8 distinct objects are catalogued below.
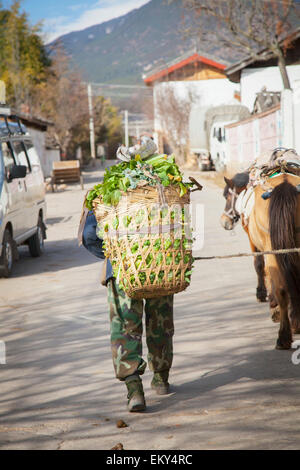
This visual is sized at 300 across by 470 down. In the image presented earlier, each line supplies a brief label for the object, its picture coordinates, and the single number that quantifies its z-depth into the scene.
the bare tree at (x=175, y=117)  54.75
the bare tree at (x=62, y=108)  58.59
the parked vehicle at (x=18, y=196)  11.42
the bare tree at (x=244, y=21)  28.91
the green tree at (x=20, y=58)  50.41
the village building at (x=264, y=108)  16.09
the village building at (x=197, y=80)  62.97
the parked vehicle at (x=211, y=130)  38.29
